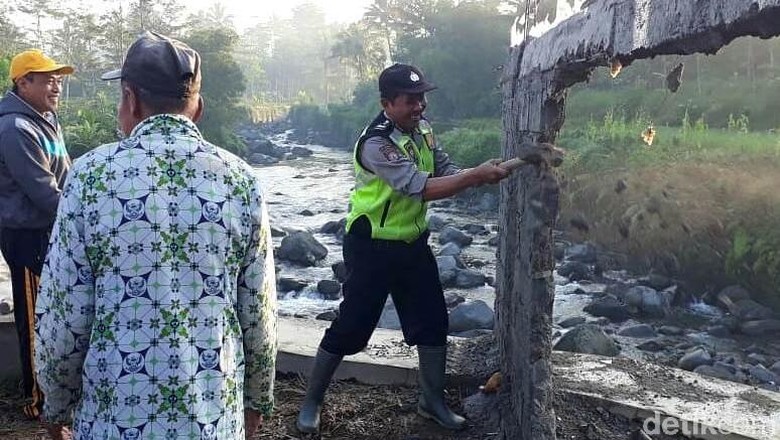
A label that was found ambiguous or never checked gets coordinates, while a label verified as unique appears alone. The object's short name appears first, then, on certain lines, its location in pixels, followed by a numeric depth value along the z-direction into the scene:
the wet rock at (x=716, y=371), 7.32
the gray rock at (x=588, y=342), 7.12
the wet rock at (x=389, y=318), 8.71
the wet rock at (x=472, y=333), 8.31
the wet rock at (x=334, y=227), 16.03
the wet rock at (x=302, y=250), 13.12
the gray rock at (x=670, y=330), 9.64
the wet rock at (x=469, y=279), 11.63
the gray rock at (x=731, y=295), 10.49
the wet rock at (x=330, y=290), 11.16
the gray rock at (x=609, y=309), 10.16
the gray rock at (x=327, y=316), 9.02
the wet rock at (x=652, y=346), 8.95
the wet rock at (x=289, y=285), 11.50
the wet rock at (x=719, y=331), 9.56
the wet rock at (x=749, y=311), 9.91
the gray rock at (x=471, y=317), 8.60
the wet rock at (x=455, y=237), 14.66
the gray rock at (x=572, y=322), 9.62
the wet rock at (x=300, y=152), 34.53
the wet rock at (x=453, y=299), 10.44
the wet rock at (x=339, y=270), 11.93
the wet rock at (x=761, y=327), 9.45
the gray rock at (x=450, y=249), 13.39
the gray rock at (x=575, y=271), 12.21
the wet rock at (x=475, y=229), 15.97
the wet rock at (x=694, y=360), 7.82
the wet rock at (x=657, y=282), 11.47
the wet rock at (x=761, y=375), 7.74
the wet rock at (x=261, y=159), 31.23
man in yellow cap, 3.44
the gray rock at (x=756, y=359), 8.54
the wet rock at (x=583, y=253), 13.16
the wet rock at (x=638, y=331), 9.48
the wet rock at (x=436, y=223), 16.40
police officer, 3.36
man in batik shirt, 1.76
